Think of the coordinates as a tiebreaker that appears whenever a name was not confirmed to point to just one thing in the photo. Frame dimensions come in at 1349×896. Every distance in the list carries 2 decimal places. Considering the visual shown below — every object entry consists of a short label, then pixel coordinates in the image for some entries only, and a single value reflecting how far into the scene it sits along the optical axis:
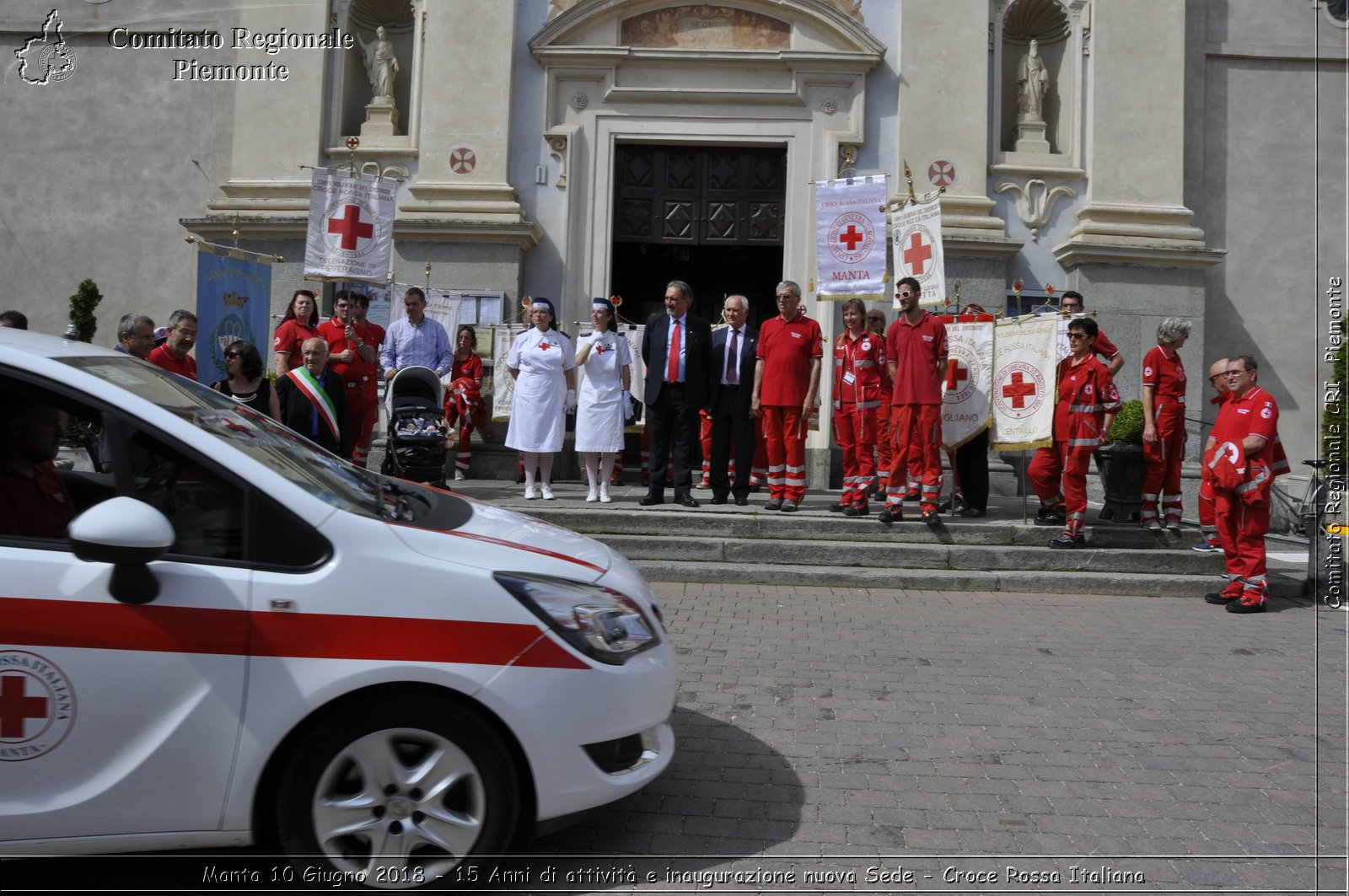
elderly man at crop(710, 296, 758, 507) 10.08
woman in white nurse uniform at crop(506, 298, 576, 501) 10.23
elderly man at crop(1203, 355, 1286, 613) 8.29
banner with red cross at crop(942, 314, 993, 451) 10.11
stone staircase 8.84
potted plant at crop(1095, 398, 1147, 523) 9.52
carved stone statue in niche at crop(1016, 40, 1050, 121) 14.78
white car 2.97
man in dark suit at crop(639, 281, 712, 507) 9.86
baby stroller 9.90
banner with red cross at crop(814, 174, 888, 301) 10.59
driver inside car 3.15
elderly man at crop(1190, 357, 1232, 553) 8.68
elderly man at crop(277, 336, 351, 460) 7.34
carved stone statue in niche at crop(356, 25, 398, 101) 15.22
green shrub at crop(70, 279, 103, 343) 14.48
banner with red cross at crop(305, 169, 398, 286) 11.62
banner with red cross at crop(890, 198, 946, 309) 10.26
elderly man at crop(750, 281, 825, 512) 9.64
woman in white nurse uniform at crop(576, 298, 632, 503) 10.20
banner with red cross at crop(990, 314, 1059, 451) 9.65
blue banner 12.08
